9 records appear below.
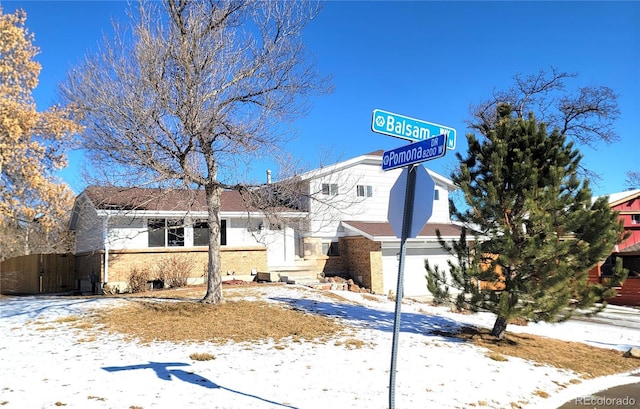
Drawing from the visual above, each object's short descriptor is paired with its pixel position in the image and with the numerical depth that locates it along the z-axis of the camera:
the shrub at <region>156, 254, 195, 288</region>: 18.06
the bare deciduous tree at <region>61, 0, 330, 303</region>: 9.62
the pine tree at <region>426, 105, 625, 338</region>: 9.11
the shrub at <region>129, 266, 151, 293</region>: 17.58
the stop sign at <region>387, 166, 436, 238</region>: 4.94
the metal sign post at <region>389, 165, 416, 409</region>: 4.82
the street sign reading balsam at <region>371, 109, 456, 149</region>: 5.01
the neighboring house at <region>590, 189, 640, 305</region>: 21.23
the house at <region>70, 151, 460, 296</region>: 12.27
